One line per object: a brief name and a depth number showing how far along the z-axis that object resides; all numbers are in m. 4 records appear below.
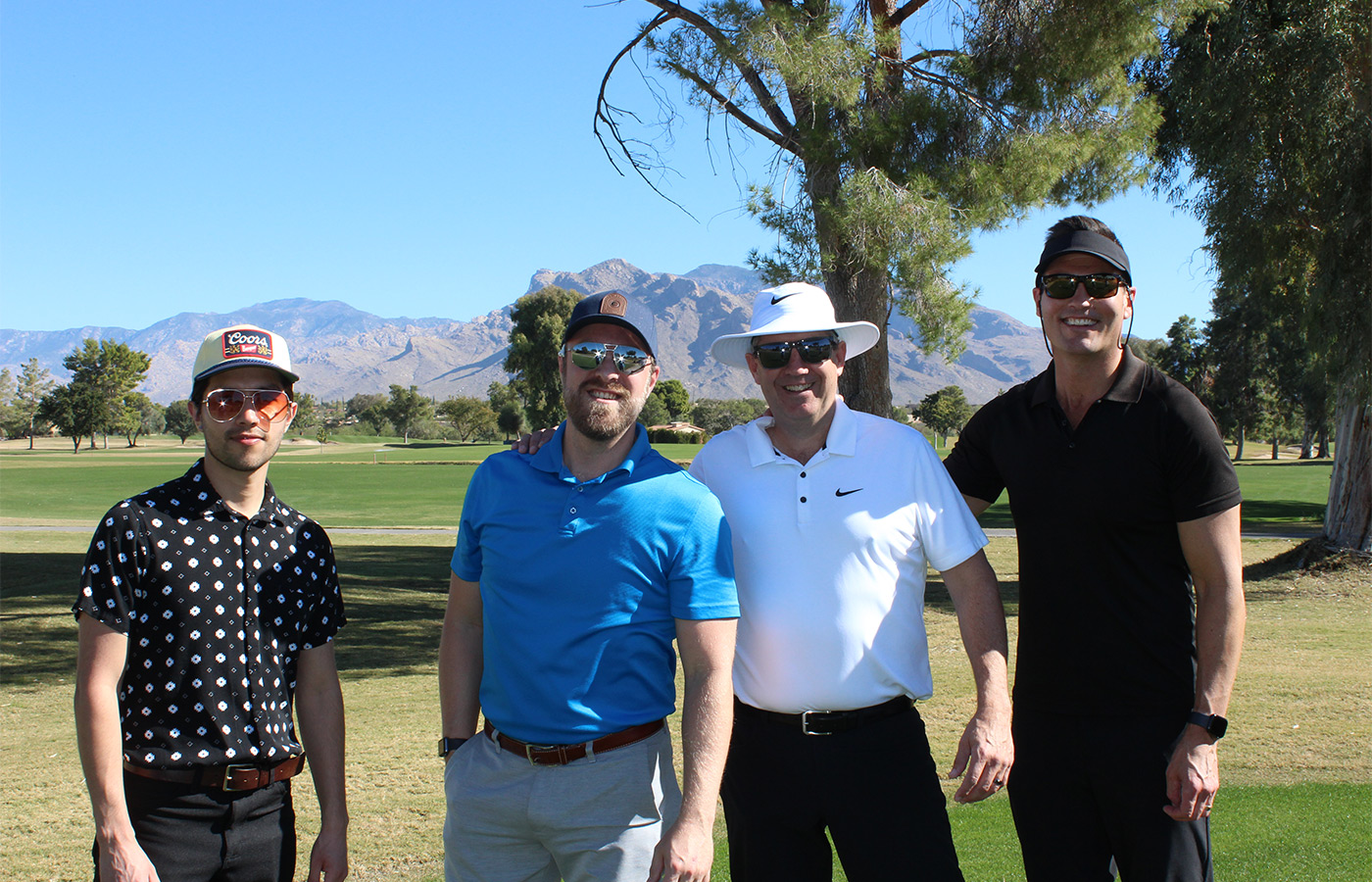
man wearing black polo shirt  2.91
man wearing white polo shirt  2.85
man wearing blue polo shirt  2.68
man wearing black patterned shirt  2.50
